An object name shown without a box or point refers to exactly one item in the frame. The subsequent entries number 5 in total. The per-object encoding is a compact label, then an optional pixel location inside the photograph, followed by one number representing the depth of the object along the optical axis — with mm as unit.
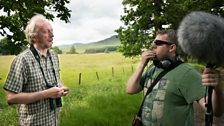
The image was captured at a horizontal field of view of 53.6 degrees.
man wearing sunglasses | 2210
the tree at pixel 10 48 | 4812
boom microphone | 1506
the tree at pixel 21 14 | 4816
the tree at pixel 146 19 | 15635
